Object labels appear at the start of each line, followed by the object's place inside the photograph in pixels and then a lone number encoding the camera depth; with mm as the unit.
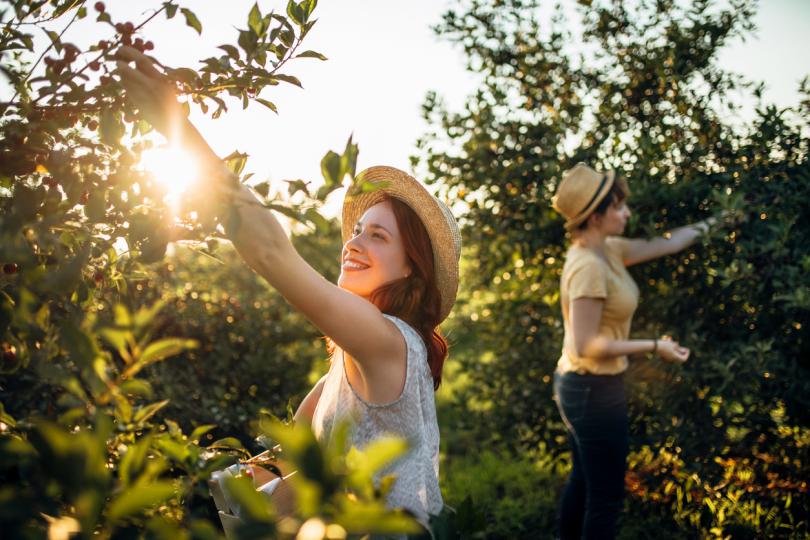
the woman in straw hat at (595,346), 3229
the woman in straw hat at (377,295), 1225
